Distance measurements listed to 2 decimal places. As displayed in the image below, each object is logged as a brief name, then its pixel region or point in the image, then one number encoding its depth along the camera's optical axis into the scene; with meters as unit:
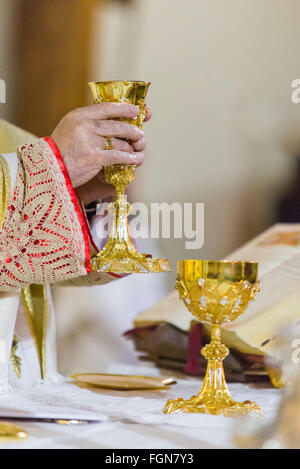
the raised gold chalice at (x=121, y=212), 3.58
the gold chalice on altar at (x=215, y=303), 3.47
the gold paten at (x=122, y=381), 3.68
